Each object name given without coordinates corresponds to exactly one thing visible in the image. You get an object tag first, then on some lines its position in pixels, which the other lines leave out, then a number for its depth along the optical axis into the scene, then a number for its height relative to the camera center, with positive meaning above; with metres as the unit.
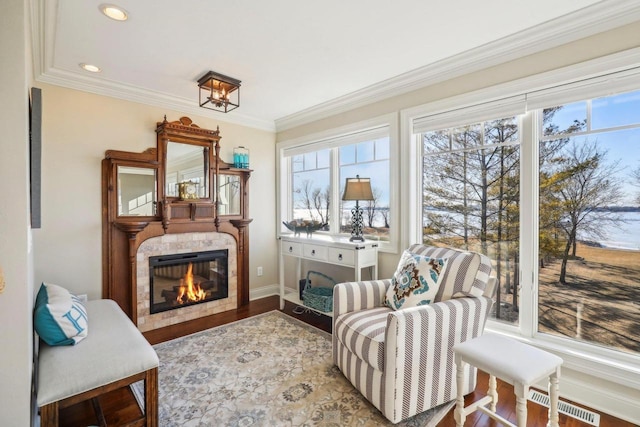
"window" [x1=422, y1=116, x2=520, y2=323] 2.41 +0.13
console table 2.97 -0.45
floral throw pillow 2.16 -0.53
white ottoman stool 1.40 -0.74
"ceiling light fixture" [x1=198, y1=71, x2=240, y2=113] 2.73 +1.14
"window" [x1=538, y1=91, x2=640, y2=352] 1.93 -0.08
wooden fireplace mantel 3.00 +0.12
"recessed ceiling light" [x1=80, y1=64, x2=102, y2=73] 2.58 +1.20
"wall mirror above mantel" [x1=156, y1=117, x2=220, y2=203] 3.28 +0.56
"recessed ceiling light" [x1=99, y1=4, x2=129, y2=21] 1.82 +1.19
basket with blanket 3.21 -0.94
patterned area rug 1.85 -1.25
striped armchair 1.77 -0.80
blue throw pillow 1.71 -0.64
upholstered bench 1.44 -0.82
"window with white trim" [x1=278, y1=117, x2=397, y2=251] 3.22 +0.40
